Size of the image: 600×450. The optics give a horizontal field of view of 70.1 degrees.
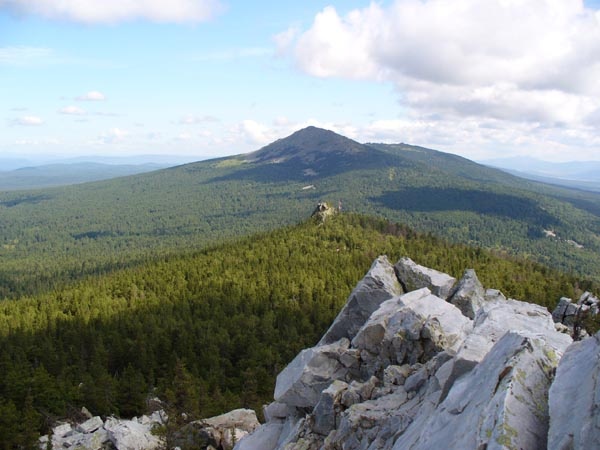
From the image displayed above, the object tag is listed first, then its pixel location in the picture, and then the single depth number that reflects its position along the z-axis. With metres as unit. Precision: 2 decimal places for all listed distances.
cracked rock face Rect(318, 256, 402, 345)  40.81
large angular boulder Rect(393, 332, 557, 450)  13.07
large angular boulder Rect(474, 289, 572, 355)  19.28
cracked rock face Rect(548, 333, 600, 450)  11.04
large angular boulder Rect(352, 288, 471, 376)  28.58
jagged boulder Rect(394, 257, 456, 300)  50.73
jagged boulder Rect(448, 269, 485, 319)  45.47
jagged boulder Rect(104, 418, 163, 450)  41.28
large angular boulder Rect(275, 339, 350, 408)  30.84
